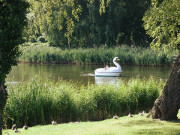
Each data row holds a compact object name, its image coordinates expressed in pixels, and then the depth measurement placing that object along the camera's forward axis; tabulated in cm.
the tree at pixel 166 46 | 1397
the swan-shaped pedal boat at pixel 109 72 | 4296
